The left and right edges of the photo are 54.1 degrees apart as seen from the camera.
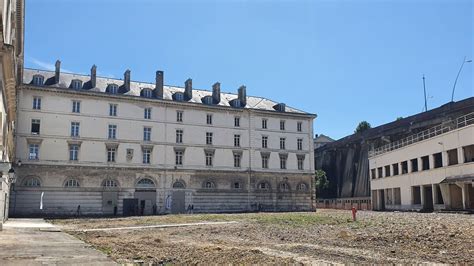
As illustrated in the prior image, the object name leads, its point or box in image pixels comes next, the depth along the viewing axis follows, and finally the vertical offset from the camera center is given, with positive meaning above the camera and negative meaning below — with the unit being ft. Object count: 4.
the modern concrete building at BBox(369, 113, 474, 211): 140.15 +5.54
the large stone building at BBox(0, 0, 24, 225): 61.04 +17.94
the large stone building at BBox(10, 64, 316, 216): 170.19 +15.86
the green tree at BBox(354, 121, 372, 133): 323.37 +42.76
